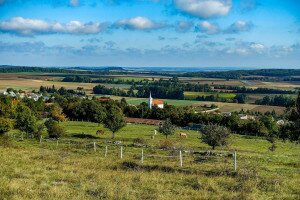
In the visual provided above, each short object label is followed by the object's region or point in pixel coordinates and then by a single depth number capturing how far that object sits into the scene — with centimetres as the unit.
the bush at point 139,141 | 5219
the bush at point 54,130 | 5547
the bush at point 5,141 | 3239
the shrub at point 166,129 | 6462
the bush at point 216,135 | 4156
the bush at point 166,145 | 3869
